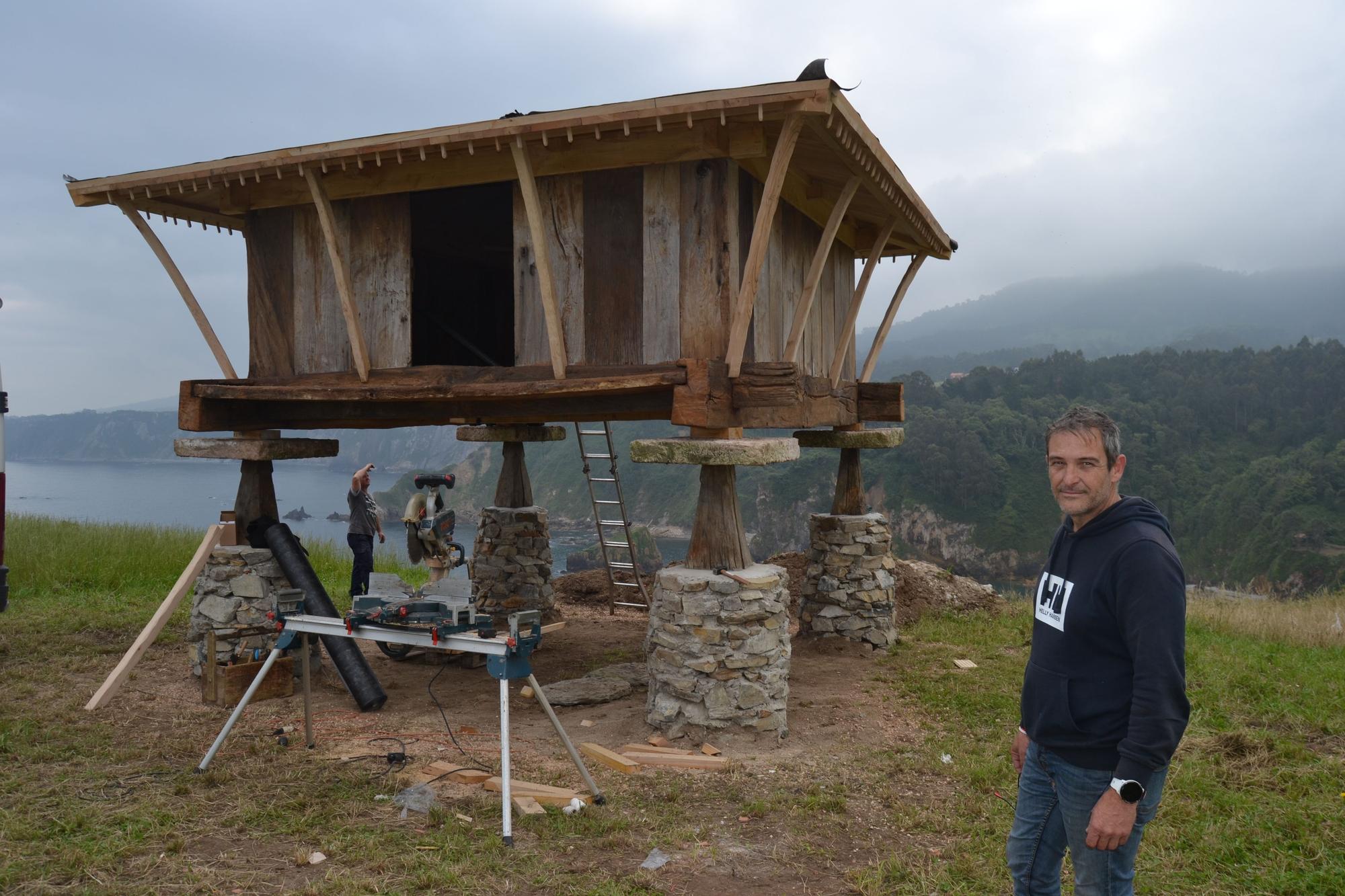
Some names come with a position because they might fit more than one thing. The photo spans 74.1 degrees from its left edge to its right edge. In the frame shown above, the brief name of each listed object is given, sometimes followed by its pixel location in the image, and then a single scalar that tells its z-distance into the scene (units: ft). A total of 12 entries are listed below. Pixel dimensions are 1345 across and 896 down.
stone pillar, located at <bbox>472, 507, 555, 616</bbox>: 40.46
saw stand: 16.89
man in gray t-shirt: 38.06
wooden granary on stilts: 22.04
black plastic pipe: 26.21
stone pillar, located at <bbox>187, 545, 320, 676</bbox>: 28.27
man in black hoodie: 8.68
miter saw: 25.58
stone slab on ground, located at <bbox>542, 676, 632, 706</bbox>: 26.91
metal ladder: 44.45
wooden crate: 26.30
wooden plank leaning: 25.94
